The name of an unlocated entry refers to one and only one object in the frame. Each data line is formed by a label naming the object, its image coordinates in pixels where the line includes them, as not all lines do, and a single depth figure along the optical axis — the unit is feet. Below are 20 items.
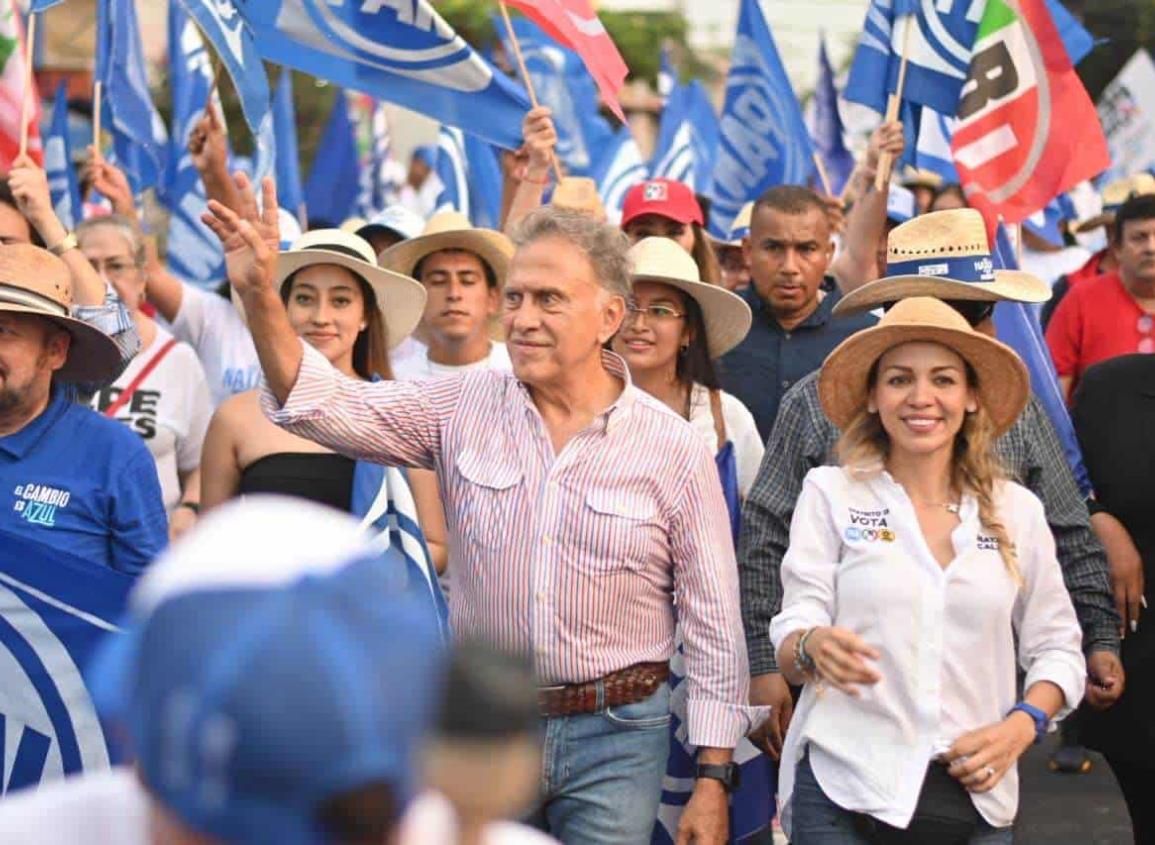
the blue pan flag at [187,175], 38.09
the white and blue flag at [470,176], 39.09
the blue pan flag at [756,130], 37.19
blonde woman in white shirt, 14.88
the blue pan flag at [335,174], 48.93
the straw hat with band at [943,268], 18.62
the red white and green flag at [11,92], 27.71
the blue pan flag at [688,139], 44.45
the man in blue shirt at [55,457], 15.99
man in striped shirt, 14.97
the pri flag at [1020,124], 26.40
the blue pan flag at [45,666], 15.20
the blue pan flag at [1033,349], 22.09
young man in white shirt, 23.80
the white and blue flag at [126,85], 30.96
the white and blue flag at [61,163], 35.45
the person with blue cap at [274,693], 4.79
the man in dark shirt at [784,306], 23.12
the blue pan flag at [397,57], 24.23
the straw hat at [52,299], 16.49
